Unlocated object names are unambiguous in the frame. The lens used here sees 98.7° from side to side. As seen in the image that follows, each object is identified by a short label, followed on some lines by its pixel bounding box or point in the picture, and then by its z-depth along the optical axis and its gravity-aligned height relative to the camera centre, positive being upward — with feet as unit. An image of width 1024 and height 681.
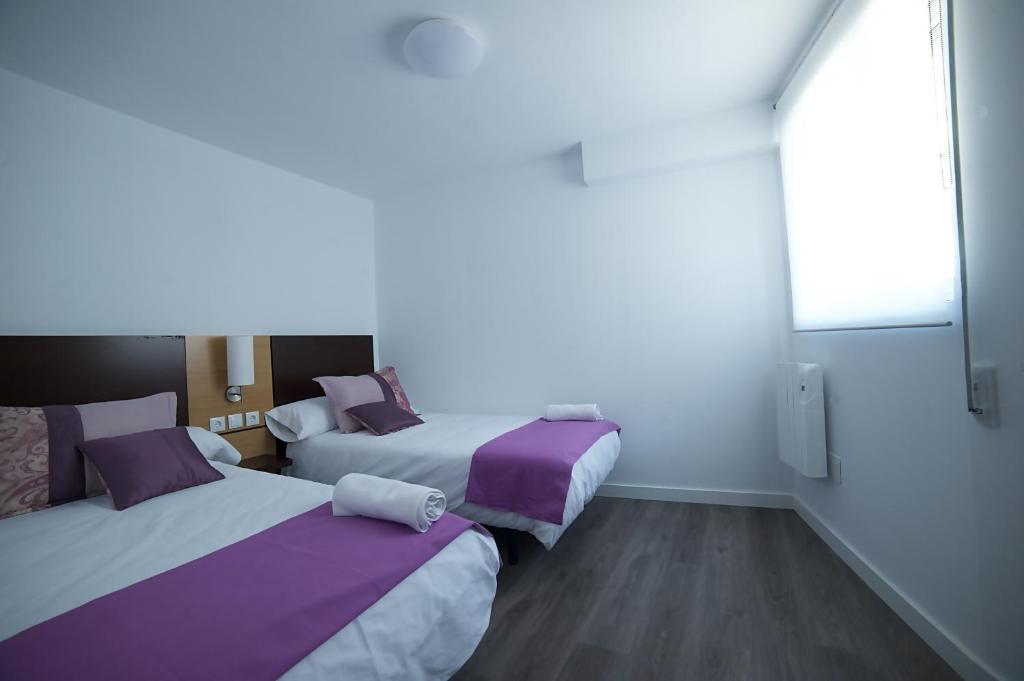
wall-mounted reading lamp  9.13 -0.15
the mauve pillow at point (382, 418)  9.76 -1.56
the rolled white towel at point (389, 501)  4.66 -1.68
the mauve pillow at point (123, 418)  6.38 -0.94
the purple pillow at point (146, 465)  5.87 -1.53
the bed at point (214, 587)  2.93 -1.96
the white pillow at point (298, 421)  9.78 -1.57
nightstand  8.66 -2.22
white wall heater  7.73 -1.56
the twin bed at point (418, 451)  7.61 -2.04
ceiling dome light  6.56 +4.66
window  4.86 +2.21
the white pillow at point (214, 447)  7.79 -1.65
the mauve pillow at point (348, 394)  10.11 -1.05
